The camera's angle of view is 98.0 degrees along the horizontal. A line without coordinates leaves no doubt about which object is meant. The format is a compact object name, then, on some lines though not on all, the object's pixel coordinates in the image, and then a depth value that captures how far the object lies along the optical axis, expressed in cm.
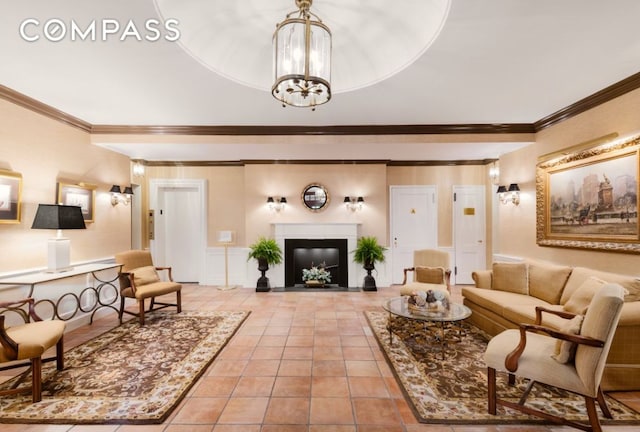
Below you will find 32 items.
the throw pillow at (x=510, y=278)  363
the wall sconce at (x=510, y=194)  447
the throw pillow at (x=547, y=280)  318
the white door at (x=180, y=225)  609
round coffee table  285
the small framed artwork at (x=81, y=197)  371
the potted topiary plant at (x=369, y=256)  556
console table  297
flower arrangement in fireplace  580
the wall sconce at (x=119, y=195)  459
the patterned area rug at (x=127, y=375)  205
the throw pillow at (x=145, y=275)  400
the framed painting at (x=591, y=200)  285
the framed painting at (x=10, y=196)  297
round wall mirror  590
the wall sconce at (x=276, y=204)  582
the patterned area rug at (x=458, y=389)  201
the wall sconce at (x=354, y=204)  584
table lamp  312
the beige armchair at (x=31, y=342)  208
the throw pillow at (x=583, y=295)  255
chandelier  194
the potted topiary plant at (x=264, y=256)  557
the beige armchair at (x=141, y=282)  384
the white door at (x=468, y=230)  602
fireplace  584
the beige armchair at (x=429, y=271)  394
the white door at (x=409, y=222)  606
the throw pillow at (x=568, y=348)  187
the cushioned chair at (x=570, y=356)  175
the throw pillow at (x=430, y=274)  422
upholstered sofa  230
